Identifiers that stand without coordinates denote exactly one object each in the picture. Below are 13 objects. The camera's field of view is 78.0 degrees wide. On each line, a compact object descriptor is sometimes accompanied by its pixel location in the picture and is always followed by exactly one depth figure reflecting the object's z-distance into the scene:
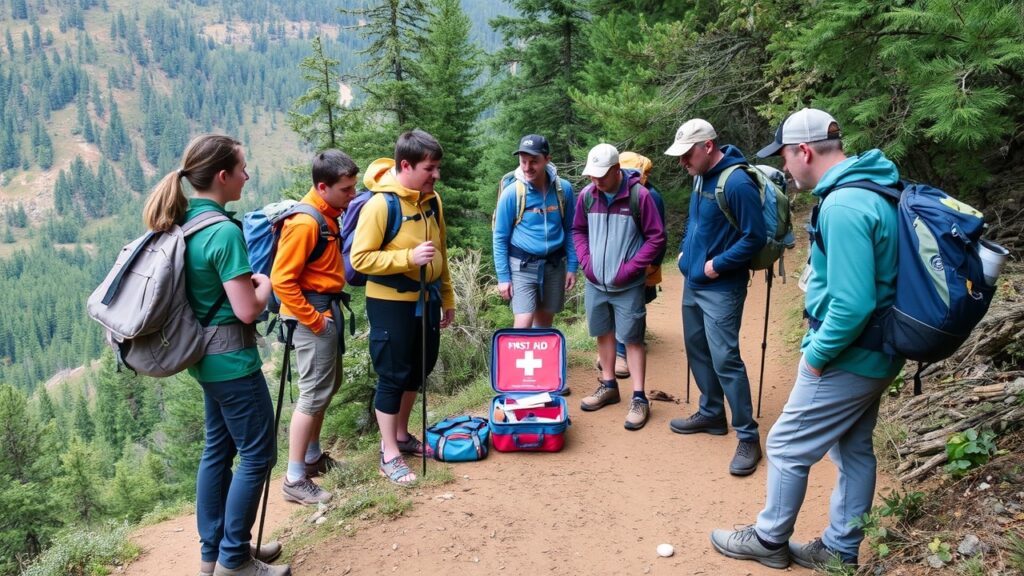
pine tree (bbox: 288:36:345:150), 15.48
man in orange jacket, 3.79
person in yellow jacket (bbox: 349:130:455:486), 4.02
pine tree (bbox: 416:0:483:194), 18.05
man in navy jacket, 4.14
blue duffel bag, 4.80
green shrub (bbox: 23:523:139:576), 4.09
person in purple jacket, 4.96
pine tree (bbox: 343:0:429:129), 15.73
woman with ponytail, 2.88
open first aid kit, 4.93
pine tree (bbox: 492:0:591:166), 17.75
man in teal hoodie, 2.60
